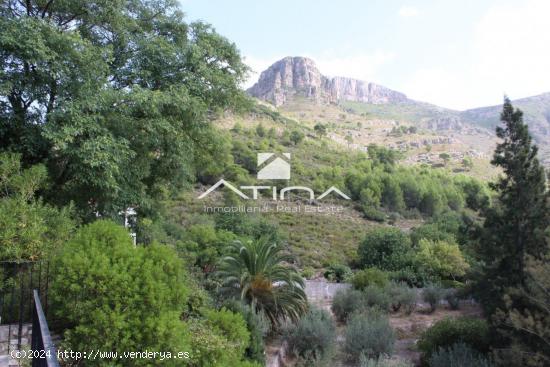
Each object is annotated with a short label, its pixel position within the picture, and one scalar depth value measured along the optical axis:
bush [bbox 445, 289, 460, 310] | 12.66
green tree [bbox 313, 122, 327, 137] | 61.76
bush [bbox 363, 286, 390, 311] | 11.41
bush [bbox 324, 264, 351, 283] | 19.34
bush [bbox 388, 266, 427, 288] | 16.80
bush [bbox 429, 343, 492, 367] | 6.13
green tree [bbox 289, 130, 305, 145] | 50.28
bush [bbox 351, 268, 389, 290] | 13.47
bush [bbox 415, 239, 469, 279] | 18.05
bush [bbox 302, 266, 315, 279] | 20.16
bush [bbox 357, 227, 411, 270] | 19.88
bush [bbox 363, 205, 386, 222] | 34.06
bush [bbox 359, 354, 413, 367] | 5.67
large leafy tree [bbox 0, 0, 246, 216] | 5.89
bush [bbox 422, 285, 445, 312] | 12.38
